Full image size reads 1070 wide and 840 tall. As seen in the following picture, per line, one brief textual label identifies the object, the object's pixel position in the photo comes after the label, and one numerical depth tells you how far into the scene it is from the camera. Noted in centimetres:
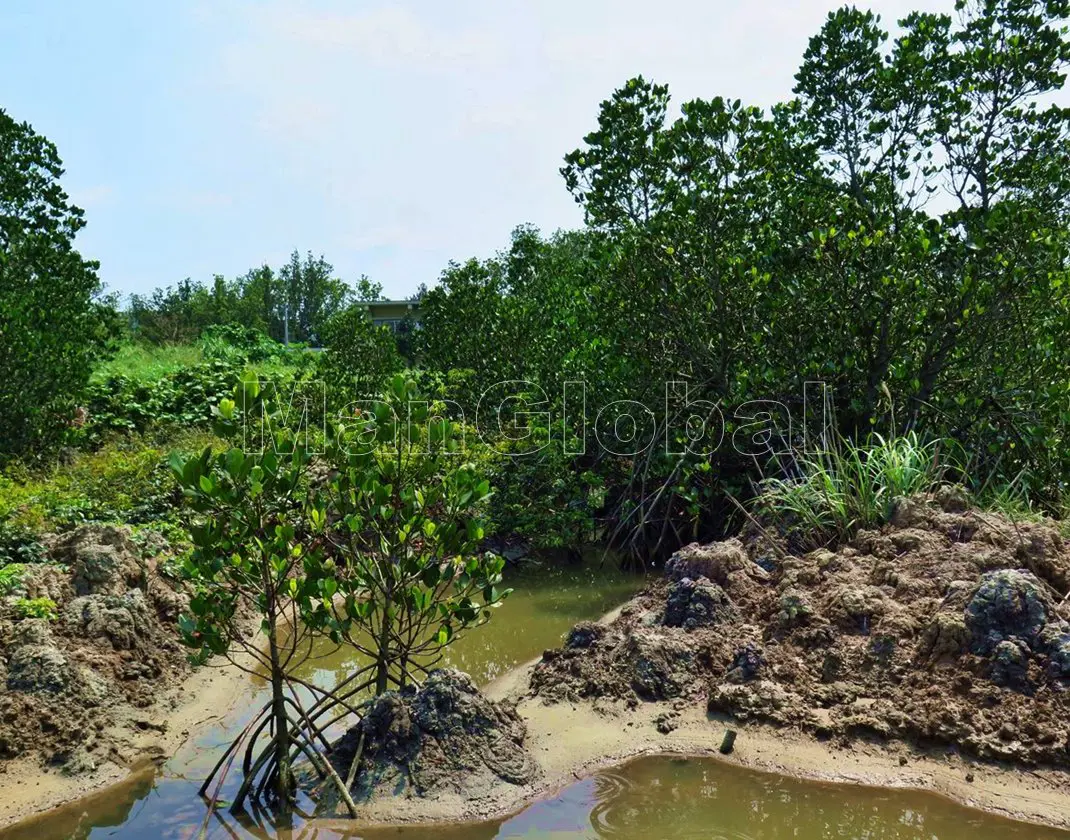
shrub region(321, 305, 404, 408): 1362
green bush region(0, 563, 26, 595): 644
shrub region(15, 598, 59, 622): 614
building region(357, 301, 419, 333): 4712
